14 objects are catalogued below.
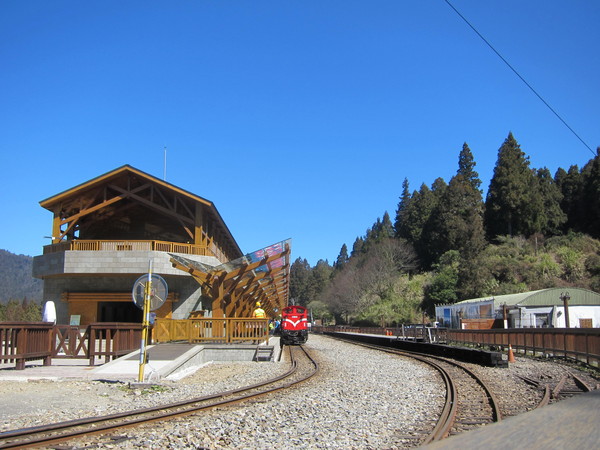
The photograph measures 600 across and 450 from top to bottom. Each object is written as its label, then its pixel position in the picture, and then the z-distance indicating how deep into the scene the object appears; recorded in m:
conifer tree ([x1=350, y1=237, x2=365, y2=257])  122.35
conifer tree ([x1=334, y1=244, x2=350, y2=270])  141.64
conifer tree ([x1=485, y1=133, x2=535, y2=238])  60.12
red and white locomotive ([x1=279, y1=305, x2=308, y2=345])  32.00
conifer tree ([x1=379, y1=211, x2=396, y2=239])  108.50
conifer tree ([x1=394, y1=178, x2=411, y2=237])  81.56
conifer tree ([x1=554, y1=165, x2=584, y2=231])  66.06
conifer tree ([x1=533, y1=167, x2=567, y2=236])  63.77
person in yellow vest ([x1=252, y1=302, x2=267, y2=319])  26.11
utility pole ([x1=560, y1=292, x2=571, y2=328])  26.31
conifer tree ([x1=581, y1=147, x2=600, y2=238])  60.42
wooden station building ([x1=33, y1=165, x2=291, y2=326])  29.92
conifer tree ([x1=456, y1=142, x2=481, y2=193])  78.12
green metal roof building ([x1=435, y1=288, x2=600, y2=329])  34.25
